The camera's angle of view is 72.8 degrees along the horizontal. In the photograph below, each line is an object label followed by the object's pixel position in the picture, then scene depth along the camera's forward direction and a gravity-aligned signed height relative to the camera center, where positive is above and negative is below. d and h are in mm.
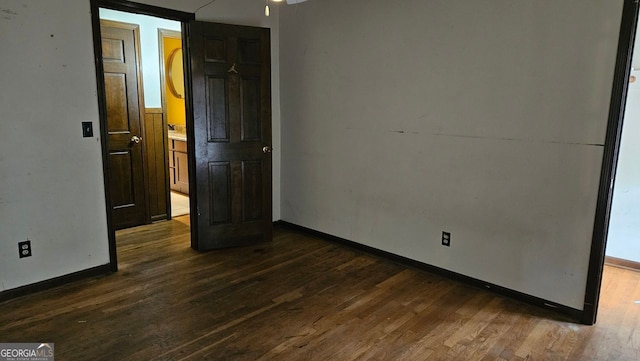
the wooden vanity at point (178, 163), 5589 -746
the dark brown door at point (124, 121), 4090 -150
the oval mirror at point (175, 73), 5844 +450
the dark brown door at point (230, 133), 3594 -228
